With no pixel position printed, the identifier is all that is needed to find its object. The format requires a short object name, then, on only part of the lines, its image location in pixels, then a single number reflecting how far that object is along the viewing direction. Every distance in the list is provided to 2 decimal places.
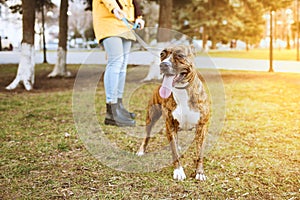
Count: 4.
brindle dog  2.92
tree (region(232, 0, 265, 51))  34.31
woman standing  4.82
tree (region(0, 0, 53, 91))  9.37
